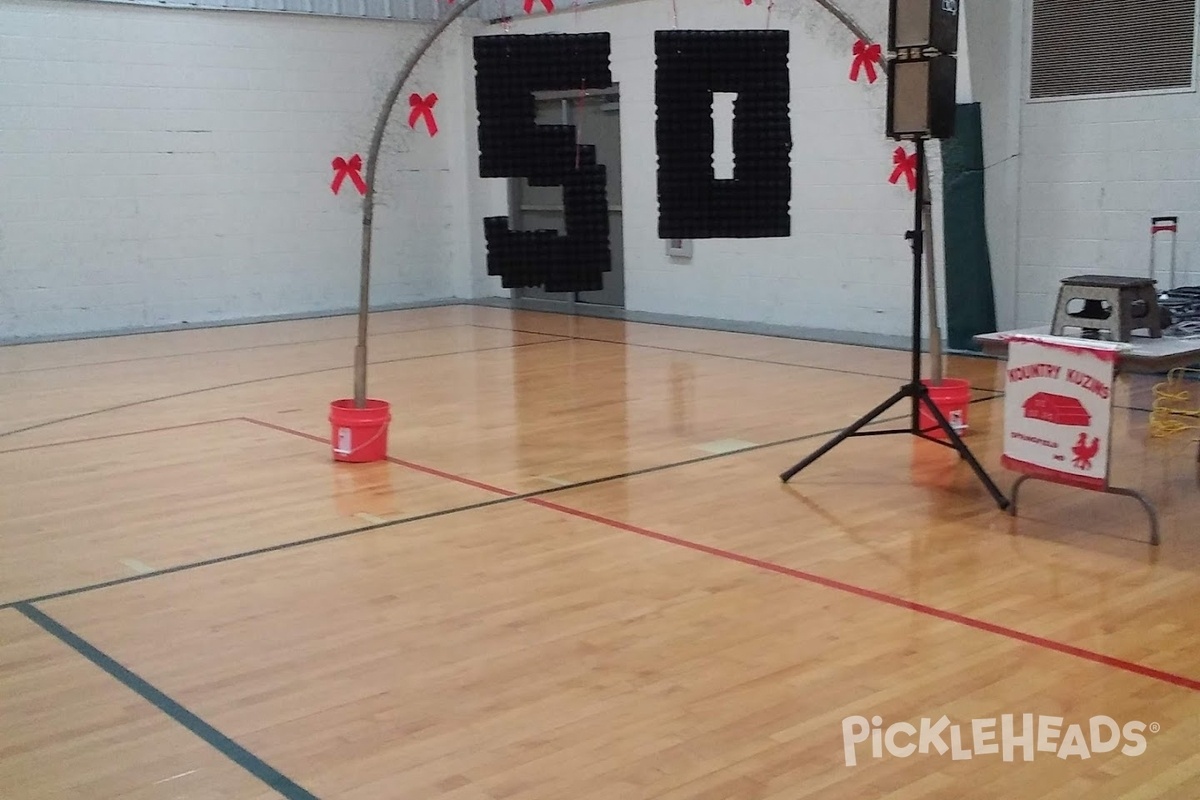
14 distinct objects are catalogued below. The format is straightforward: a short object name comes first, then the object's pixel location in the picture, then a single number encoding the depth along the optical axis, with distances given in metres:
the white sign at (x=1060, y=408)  3.77
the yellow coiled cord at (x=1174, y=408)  5.16
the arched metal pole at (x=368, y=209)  4.61
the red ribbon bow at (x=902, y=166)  5.64
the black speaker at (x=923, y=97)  4.22
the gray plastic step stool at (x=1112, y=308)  4.07
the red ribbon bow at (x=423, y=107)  4.49
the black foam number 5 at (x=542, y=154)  4.56
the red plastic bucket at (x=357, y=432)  5.05
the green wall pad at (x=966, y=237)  7.49
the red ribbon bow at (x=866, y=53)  5.21
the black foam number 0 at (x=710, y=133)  4.62
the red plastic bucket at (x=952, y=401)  5.22
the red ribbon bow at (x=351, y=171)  4.65
